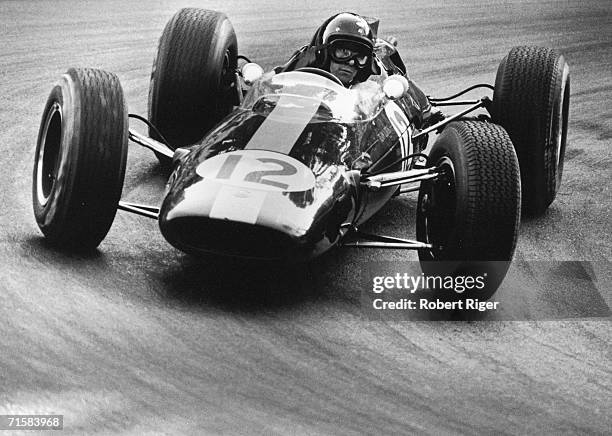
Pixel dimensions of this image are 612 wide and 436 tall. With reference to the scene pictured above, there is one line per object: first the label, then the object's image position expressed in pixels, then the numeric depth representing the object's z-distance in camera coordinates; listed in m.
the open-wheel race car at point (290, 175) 12.89
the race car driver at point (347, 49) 16.84
